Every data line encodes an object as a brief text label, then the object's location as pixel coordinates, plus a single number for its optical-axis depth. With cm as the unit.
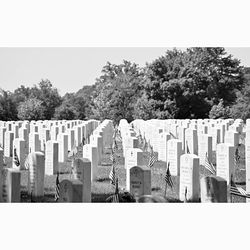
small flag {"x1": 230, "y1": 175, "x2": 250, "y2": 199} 934
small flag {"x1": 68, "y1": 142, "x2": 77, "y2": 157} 1621
